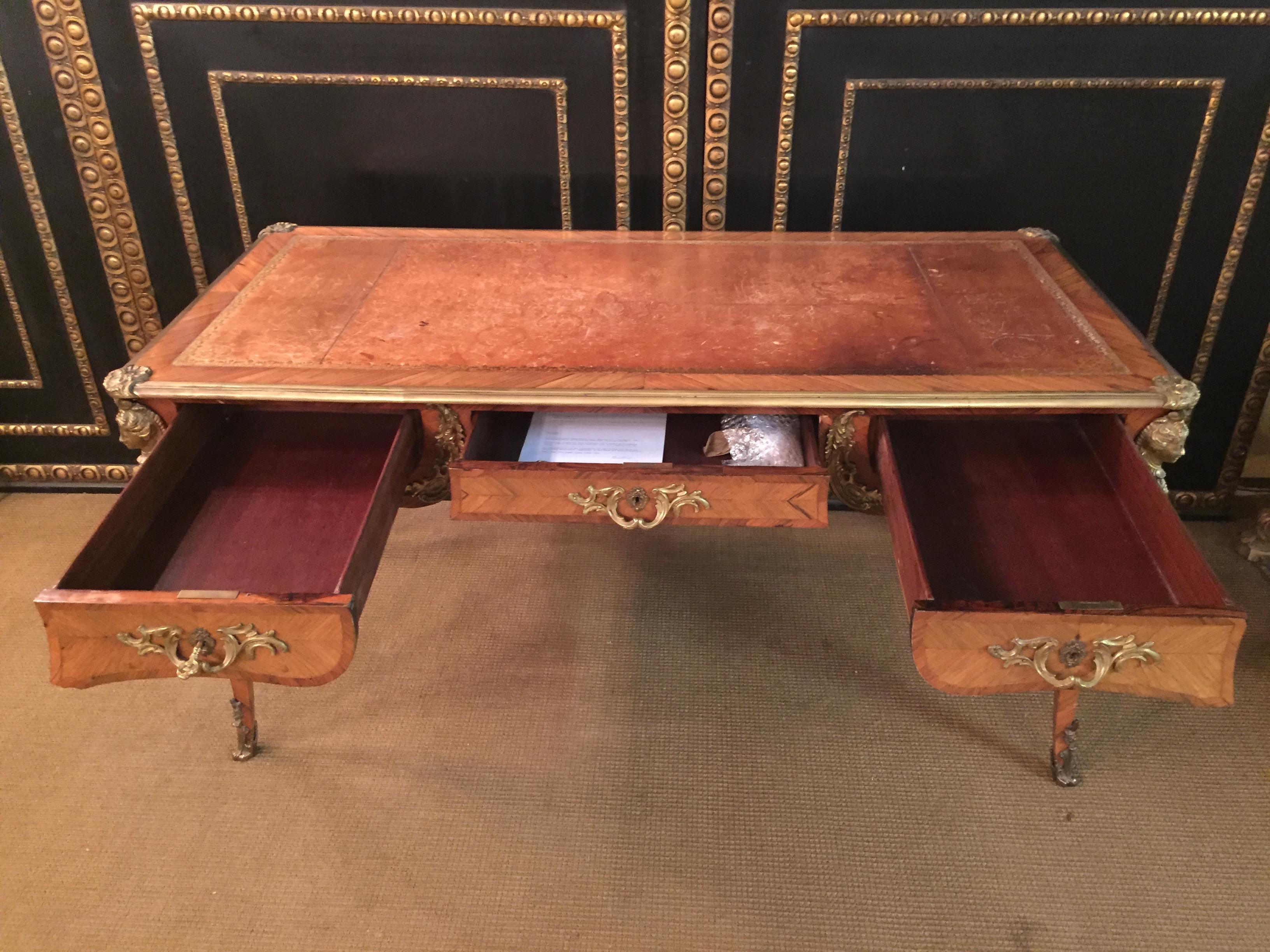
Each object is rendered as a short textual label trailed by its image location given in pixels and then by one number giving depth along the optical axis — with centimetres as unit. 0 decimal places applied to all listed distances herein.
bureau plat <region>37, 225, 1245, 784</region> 103
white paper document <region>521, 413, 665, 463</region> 130
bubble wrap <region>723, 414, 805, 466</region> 130
